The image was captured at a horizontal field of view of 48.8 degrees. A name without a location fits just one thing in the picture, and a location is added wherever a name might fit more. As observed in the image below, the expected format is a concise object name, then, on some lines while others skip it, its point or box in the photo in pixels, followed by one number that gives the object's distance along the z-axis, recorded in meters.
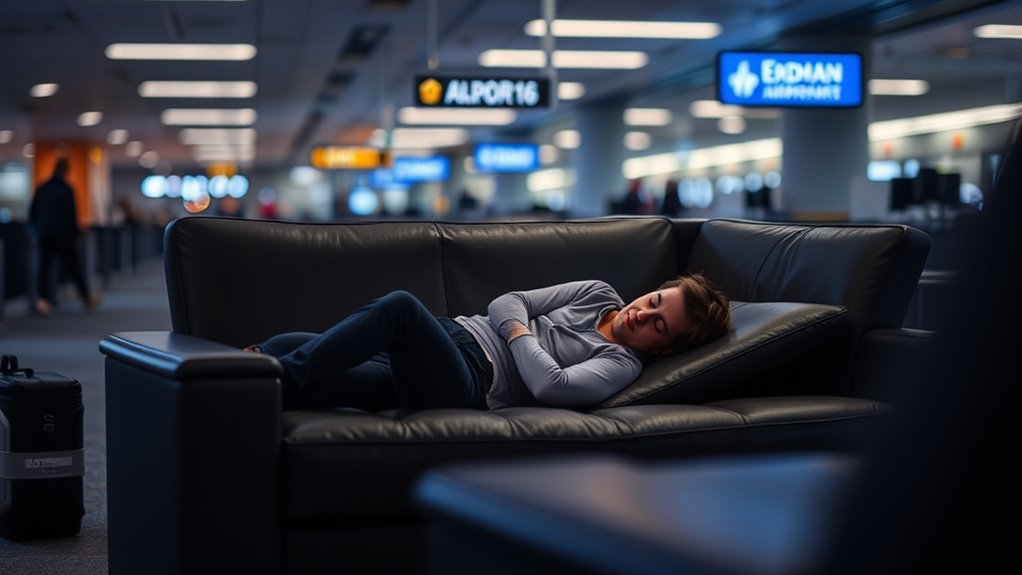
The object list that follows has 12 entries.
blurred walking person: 11.26
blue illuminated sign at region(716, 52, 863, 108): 9.54
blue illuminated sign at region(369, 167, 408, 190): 30.66
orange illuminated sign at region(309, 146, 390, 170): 19.92
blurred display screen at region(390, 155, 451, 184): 26.70
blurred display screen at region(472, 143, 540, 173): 21.08
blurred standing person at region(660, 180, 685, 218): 16.97
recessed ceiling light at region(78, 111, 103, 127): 20.20
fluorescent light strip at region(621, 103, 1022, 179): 19.22
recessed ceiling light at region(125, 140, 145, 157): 27.18
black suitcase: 3.19
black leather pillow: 2.83
